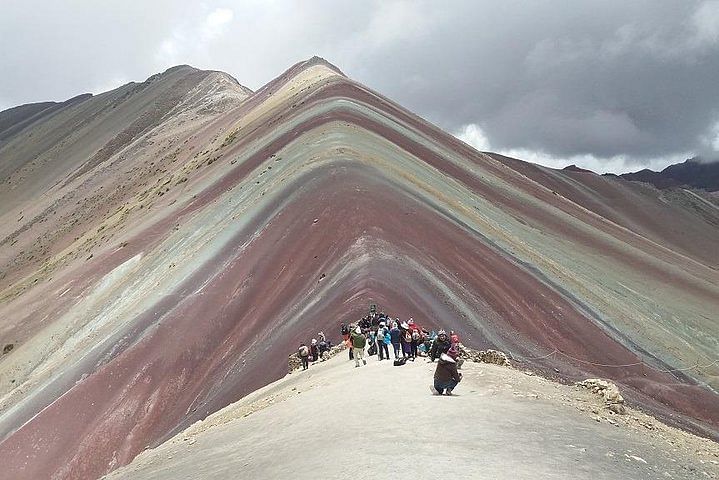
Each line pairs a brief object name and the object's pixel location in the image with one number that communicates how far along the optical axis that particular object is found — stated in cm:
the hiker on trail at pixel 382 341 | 1742
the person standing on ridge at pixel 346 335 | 1829
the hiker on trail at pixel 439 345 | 1484
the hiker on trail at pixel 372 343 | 1811
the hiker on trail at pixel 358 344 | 1669
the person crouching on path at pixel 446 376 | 1272
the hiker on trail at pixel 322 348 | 2006
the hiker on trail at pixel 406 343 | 1689
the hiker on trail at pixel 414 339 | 1705
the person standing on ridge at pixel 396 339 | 1702
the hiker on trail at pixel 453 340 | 1636
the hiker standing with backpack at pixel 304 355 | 1914
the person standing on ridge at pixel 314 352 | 1994
